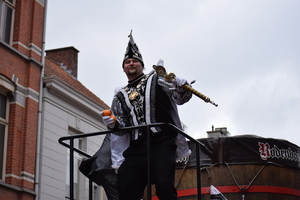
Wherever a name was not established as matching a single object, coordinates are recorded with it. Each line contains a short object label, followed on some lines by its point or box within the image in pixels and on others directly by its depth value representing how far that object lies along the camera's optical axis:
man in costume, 8.14
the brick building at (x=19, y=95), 22.64
